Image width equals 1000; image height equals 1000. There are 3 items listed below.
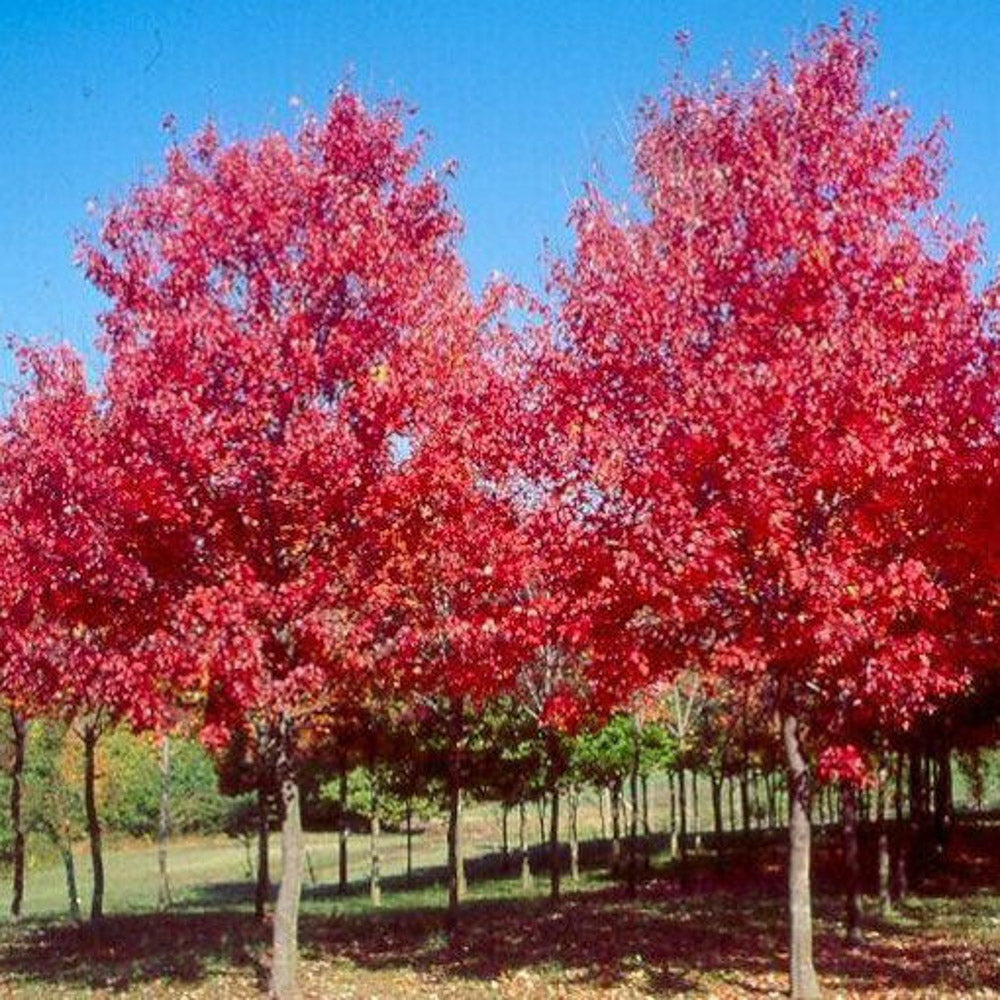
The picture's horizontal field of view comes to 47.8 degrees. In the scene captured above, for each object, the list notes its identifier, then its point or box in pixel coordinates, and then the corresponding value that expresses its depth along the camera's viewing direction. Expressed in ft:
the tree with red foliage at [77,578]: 48.42
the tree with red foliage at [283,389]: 48.67
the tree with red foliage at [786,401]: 43.93
